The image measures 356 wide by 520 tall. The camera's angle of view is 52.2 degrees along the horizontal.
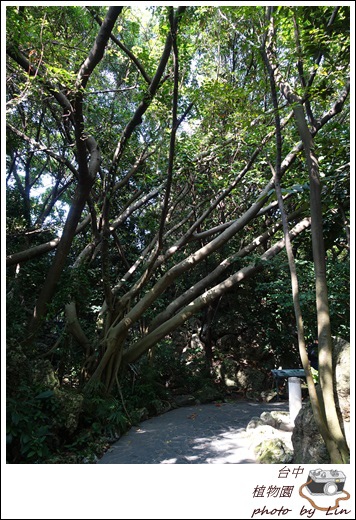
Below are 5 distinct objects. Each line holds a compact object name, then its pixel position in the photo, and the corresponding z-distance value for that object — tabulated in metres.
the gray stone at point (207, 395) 7.64
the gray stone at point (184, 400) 7.38
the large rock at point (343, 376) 3.01
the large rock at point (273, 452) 3.71
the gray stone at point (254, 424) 5.11
